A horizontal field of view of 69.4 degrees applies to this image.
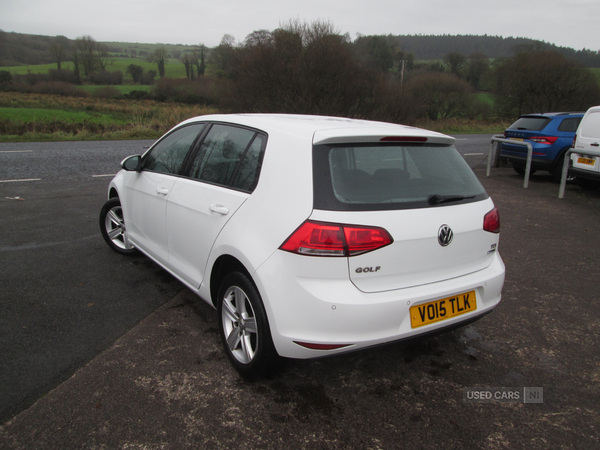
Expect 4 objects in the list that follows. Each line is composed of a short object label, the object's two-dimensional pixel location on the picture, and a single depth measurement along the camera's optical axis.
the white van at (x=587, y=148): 8.43
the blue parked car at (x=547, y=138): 10.37
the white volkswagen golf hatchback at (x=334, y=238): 2.31
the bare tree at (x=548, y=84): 29.98
